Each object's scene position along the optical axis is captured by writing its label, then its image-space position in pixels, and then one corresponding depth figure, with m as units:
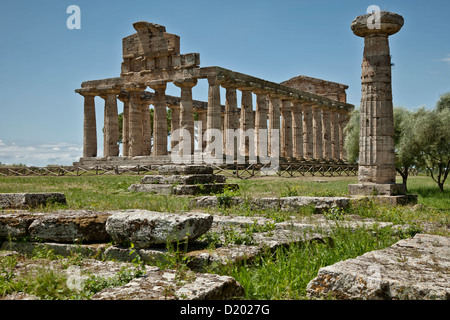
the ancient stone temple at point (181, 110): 34.53
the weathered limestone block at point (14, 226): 6.38
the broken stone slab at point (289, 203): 10.43
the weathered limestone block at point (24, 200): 9.23
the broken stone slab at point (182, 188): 15.00
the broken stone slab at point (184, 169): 16.22
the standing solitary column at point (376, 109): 14.59
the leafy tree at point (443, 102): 22.97
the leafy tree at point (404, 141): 21.89
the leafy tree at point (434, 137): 20.58
